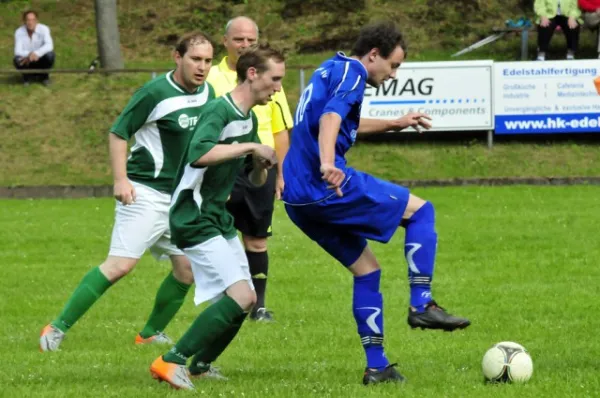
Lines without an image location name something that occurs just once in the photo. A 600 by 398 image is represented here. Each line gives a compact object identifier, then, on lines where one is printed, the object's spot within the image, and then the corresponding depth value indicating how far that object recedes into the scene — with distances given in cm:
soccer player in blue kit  1353
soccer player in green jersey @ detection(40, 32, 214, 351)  1595
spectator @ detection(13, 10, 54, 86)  4798
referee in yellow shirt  1922
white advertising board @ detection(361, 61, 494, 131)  4234
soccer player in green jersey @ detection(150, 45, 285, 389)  1365
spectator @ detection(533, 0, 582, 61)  4578
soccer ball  1356
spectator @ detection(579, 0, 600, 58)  4691
